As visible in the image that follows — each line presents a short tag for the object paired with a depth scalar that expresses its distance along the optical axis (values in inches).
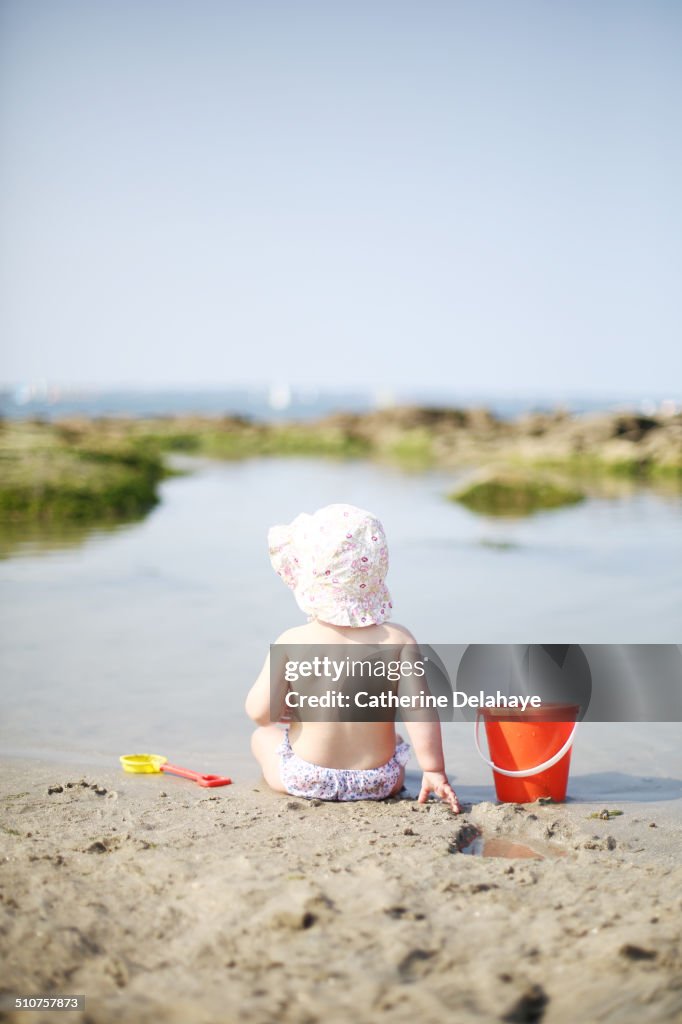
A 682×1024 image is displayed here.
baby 173.6
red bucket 177.0
